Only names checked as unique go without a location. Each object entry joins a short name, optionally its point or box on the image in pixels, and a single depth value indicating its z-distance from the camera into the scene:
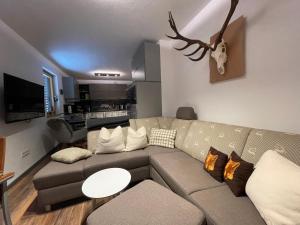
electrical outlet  2.64
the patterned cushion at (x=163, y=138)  2.50
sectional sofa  1.05
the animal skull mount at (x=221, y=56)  1.88
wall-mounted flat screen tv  2.13
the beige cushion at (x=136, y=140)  2.37
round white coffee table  1.28
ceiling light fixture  6.20
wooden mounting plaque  1.68
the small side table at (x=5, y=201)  1.21
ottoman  0.97
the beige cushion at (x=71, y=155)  1.95
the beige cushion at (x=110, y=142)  2.21
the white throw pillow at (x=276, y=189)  0.79
